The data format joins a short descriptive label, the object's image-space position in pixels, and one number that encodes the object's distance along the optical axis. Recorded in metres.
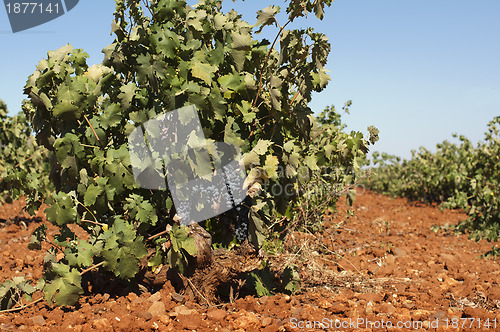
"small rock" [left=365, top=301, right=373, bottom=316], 3.29
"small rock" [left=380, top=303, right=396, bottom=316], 3.32
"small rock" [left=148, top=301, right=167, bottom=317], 3.22
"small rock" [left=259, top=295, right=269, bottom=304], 3.43
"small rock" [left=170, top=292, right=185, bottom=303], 3.45
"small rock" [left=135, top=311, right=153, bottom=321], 3.13
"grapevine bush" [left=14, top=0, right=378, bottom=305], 3.24
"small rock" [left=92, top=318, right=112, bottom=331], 3.04
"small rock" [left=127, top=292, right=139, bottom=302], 3.48
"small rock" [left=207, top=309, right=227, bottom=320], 3.16
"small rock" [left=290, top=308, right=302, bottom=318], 3.23
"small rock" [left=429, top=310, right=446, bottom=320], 3.31
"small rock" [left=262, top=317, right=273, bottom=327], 3.08
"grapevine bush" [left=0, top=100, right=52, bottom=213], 8.01
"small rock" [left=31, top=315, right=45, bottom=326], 3.19
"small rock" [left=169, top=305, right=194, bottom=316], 3.21
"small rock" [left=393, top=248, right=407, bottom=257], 5.30
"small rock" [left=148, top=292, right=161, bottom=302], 3.41
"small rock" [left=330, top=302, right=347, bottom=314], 3.32
